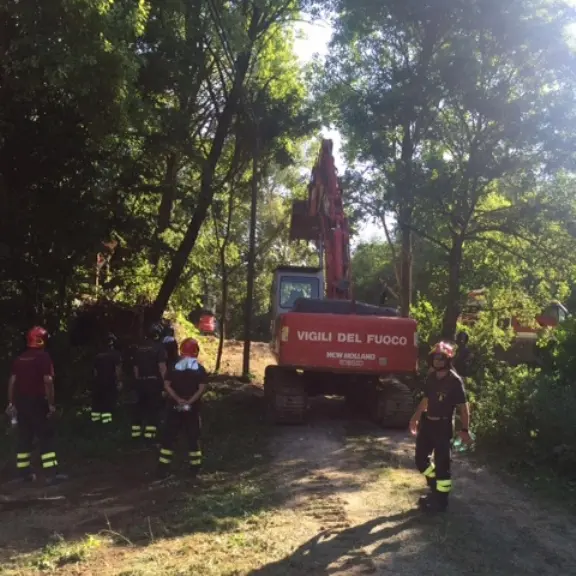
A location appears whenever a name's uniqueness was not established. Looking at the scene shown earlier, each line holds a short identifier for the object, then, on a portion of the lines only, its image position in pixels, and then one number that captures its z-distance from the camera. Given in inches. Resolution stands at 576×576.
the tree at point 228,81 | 597.6
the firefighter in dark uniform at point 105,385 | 434.9
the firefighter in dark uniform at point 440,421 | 267.3
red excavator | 438.3
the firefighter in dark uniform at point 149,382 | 392.2
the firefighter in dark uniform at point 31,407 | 323.9
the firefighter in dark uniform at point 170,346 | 419.9
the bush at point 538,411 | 333.7
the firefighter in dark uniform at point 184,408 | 326.0
